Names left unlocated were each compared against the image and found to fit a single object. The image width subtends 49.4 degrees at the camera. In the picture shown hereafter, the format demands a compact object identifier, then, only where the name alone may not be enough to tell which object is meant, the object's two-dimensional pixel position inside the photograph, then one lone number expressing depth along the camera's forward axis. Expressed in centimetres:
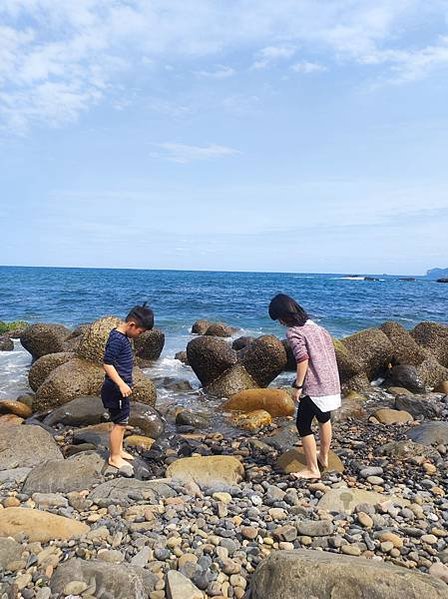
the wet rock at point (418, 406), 923
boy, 561
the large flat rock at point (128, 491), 471
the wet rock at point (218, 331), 2014
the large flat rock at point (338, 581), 298
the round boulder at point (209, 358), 1142
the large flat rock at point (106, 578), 317
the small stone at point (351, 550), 376
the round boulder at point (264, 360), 1138
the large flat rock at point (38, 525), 392
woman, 525
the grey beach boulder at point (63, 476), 501
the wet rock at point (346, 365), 1144
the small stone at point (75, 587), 321
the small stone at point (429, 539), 401
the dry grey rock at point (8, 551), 357
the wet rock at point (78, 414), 823
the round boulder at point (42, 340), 1456
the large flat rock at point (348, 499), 462
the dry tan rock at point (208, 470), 552
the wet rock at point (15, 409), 905
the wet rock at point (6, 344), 1659
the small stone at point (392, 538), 393
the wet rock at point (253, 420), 851
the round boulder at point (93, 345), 1000
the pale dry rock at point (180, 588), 322
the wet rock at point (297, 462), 584
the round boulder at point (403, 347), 1293
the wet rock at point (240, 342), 1697
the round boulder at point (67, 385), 910
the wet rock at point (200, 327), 2133
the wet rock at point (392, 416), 862
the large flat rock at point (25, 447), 596
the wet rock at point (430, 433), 685
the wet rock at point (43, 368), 1048
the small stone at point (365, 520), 426
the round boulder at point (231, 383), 1097
